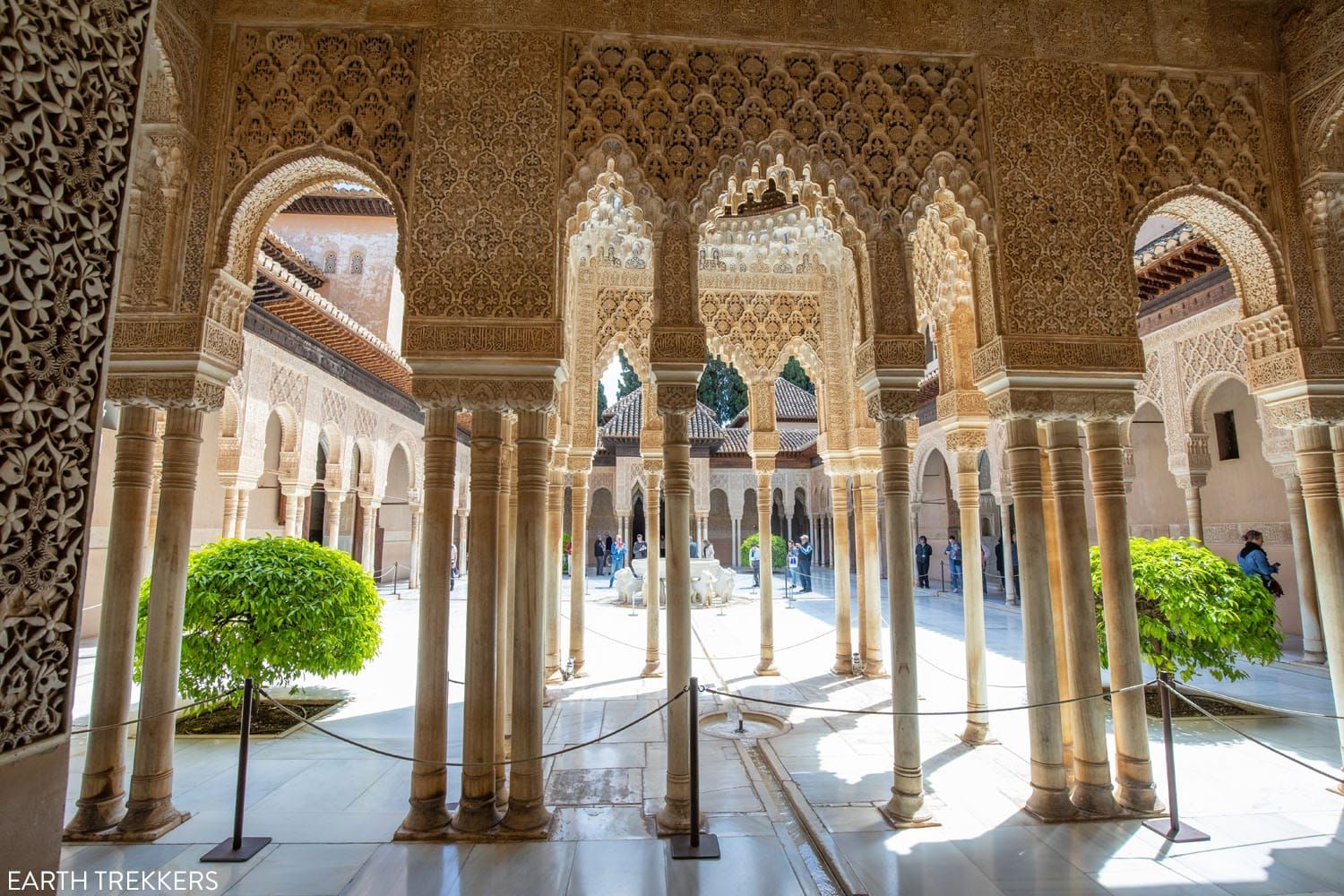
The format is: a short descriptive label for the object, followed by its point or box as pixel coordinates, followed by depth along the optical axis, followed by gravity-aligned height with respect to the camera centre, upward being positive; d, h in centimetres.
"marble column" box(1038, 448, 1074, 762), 427 -59
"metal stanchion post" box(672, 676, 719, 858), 338 -156
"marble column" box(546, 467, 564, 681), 668 -27
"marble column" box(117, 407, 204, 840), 368 -54
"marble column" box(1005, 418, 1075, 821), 381 -59
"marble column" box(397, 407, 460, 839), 363 -64
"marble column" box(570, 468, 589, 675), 752 -20
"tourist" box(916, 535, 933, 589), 1647 -66
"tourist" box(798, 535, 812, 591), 1873 -103
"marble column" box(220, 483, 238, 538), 952 +33
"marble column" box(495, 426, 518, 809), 389 -39
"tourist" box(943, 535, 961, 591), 1448 -62
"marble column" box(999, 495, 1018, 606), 1072 -34
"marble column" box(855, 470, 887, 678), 738 -62
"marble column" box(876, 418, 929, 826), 378 -55
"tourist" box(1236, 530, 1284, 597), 778 -39
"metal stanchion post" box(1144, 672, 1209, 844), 345 -148
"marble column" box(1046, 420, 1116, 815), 381 -54
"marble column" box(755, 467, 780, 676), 746 -97
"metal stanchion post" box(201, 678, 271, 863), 333 -155
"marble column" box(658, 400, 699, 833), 372 -29
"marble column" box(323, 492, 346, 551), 1249 +37
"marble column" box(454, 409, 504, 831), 366 -62
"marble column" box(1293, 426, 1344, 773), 420 -2
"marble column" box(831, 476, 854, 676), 757 -57
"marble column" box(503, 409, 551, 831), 367 -52
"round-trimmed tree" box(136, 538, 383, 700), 512 -63
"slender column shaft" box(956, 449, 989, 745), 516 -71
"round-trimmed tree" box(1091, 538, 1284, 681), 531 -69
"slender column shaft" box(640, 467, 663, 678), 752 -74
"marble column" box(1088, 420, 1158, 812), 380 -51
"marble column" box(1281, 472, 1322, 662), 710 -51
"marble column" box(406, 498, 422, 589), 1684 +18
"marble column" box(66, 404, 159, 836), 364 -48
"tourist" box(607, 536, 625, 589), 1998 -64
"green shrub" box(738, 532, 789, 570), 2189 -60
